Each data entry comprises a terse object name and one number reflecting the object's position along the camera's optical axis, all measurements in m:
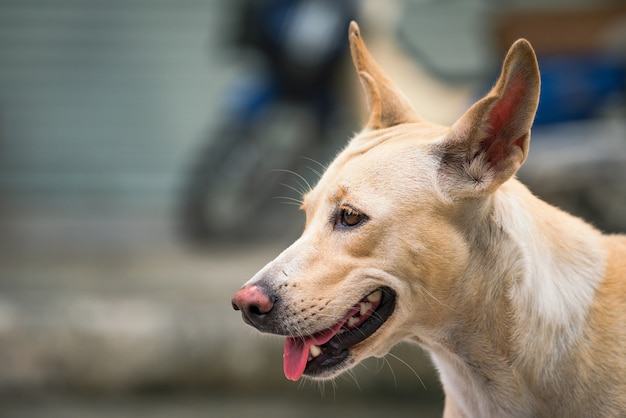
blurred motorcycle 14.70
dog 4.94
